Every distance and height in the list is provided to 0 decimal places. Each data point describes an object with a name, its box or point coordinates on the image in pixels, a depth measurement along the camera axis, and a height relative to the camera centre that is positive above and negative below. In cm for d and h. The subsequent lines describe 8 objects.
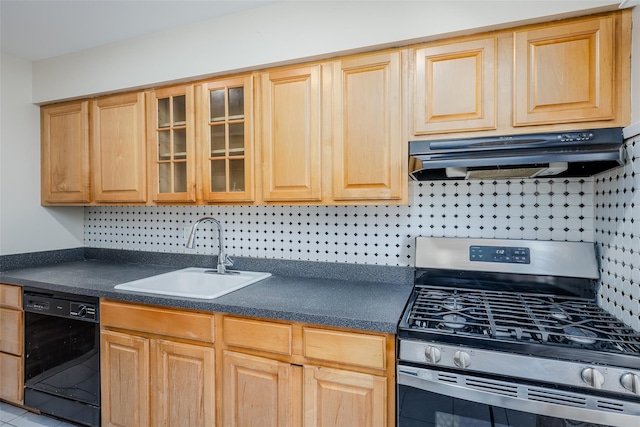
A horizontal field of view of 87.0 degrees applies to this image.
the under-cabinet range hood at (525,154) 124 +21
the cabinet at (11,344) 205 -82
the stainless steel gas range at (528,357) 102 -48
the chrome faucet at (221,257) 213 -30
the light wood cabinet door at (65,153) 230 +41
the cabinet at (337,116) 135 +46
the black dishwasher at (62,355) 182 -82
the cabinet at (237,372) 131 -71
